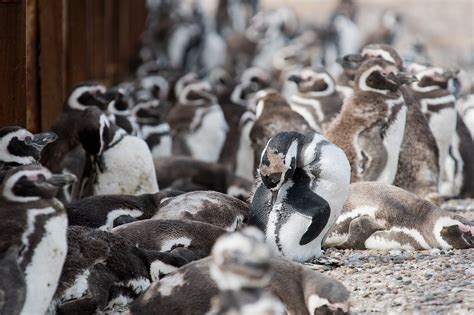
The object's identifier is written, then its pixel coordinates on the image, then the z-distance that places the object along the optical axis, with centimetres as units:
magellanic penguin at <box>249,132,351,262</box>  1215
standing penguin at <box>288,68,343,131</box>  1923
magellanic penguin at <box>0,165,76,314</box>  913
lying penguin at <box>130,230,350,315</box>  946
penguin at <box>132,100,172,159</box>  2006
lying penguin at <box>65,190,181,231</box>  1256
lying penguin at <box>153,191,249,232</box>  1266
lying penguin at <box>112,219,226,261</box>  1134
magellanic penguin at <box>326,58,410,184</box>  1553
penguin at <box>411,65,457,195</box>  1850
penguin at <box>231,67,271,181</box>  2022
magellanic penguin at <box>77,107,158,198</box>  1586
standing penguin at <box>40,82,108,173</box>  1612
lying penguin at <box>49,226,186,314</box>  1014
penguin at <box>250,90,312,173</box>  1787
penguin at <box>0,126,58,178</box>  1251
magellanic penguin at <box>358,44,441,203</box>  1673
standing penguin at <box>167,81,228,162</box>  2164
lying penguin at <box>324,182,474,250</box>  1308
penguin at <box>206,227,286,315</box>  676
